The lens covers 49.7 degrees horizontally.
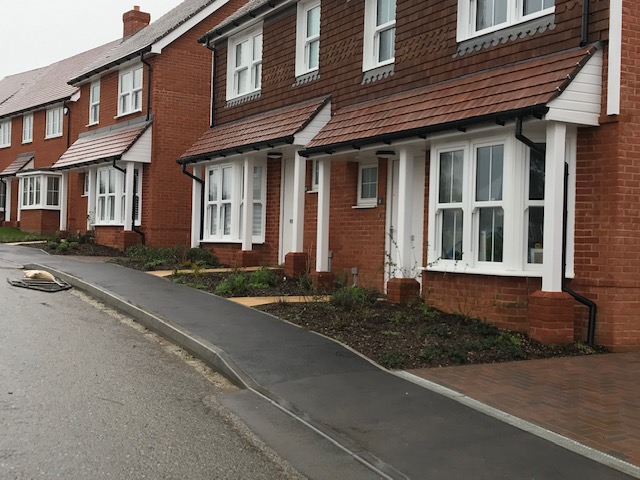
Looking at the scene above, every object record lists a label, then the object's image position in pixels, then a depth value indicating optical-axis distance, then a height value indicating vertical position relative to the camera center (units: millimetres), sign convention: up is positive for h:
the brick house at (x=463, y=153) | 8523 +1424
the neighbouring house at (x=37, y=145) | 30078 +4231
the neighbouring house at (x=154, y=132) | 21094 +3280
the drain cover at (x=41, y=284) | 12565 -949
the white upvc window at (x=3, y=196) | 36031 +1914
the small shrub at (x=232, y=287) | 12370 -890
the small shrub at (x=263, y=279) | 13211 -772
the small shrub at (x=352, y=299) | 10383 -884
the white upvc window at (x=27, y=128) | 33656 +5197
